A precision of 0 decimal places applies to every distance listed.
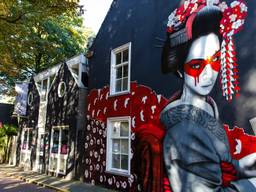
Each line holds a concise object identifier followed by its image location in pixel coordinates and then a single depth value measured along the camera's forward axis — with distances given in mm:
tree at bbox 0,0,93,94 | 8875
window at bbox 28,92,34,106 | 20209
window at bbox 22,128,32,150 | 19305
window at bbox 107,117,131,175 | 11109
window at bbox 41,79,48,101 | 18438
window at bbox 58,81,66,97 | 15995
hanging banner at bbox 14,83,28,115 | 20094
